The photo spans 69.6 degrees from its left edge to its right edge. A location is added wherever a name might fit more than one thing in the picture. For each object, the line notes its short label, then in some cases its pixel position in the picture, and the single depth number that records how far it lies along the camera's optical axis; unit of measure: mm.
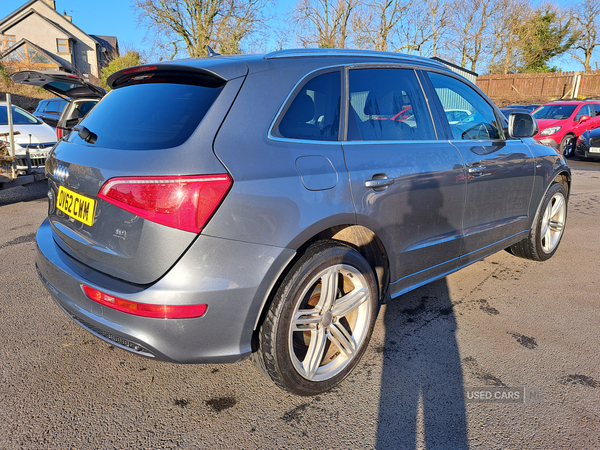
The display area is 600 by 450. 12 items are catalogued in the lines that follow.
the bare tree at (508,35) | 40094
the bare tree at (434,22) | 36562
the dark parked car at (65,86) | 7352
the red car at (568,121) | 14133
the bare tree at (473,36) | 40875
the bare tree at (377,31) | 32688
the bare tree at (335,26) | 32656
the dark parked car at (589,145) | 12773
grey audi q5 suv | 1818
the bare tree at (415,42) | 32800
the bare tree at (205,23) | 28828
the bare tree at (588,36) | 44094
